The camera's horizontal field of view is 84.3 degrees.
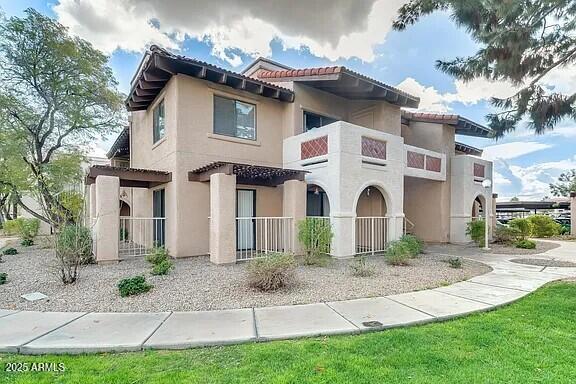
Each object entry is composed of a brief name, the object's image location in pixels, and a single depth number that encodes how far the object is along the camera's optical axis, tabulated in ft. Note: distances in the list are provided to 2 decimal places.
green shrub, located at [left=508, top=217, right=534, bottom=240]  68.84
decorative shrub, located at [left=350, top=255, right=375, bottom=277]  28.81
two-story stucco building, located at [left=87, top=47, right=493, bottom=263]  36.81
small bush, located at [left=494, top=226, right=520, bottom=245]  54.24
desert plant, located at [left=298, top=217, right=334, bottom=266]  35.14
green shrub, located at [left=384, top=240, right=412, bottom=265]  34.17
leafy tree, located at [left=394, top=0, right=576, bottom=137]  23.38
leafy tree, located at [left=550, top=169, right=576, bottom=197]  151.64
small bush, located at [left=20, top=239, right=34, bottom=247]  55.52
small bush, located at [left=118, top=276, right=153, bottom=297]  22.12
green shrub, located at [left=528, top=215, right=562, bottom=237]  72.49
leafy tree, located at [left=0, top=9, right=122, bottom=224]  54.08
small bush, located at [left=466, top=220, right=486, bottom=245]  52.47
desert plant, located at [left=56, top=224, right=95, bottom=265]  25.57
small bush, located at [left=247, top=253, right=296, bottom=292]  23.18
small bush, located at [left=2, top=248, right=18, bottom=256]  44.22
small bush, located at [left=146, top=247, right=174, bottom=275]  28.55
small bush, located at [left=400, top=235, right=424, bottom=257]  38.06
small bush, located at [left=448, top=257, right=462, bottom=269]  32.68
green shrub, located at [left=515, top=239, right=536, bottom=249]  49.65
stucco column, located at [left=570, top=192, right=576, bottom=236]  71.87
